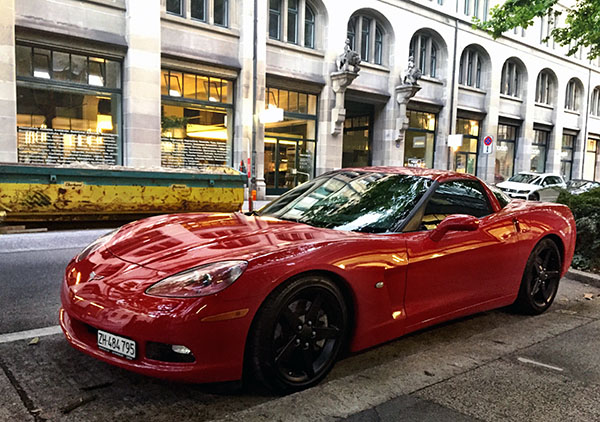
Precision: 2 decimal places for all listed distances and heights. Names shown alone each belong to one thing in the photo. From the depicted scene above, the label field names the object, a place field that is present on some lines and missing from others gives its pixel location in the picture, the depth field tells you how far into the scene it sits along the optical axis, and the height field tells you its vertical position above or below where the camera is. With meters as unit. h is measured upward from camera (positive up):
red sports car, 2.58 -0.69
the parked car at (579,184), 23.84 -0.55
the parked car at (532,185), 22.02 -0.62
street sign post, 23.26 +1.31
